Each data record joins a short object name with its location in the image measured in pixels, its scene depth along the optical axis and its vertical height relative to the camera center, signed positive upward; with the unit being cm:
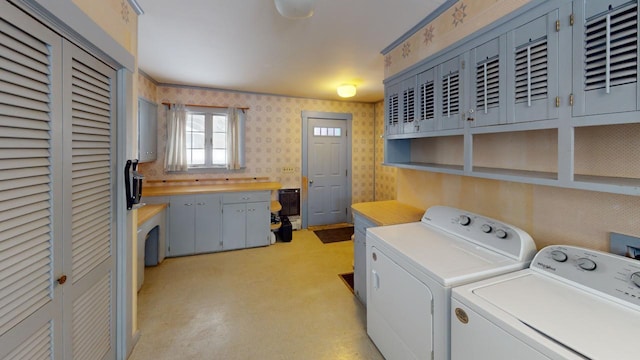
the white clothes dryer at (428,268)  127 -50
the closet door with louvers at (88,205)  125 -17
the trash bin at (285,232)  424 -95
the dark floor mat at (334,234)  439 -107
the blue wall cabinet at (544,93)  101 +42
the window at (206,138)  420 +61
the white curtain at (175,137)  396 +58
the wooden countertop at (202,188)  349 -21
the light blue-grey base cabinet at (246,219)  380 -68
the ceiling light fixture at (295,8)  159 +107
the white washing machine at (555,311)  83 -52
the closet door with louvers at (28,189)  92 -6
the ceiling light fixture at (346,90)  378 +125
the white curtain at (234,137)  427 +62
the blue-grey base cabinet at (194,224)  354 -71
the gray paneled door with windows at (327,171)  500 +7
